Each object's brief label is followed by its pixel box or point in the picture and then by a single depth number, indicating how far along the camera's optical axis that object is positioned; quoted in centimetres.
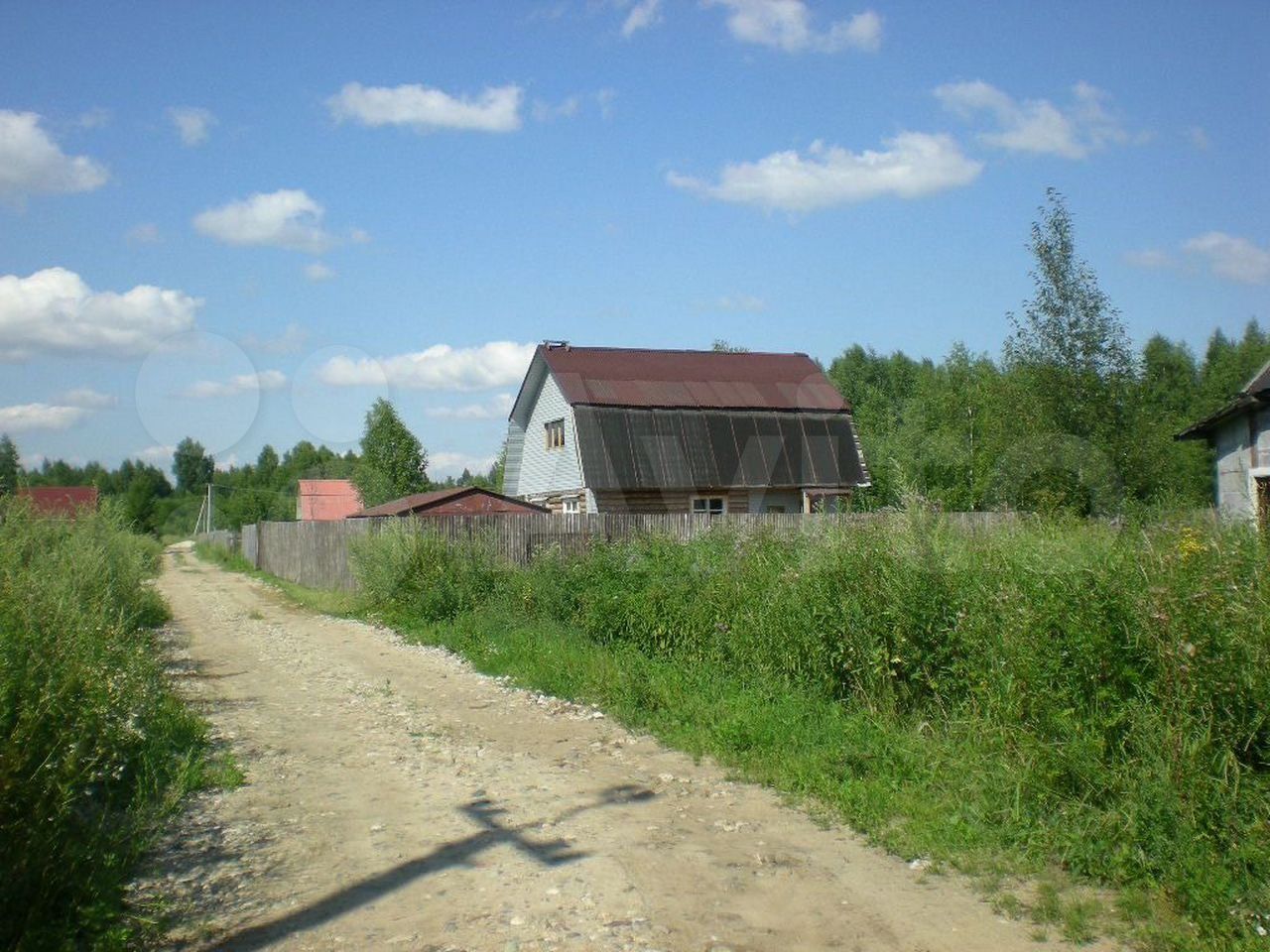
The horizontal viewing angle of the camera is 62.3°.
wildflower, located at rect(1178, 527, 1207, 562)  616
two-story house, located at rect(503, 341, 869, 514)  3039
